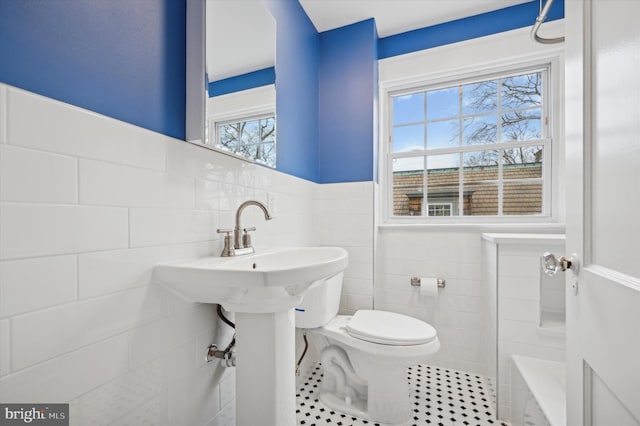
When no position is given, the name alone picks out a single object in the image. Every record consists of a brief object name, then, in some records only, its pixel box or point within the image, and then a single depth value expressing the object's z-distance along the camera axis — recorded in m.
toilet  1.34
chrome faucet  1.06
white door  0.50
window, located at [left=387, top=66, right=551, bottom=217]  1.92
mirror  1.02
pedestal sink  0.73
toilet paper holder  1.89
